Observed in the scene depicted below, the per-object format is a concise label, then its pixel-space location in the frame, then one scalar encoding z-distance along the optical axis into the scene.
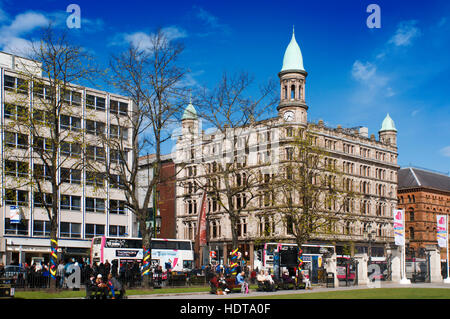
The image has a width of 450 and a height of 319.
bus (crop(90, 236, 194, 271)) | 49.41
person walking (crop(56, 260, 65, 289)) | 35.39
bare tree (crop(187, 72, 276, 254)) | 39.38
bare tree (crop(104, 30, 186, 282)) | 35.44
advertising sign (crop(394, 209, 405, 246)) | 41.06
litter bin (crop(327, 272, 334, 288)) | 41.22
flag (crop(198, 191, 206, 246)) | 75.06
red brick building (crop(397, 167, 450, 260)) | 103.56
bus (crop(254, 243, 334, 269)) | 58.41
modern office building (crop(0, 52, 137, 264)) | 60.22
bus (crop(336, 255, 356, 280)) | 49.15
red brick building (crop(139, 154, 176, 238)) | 93.69
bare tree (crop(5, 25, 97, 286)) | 32.34
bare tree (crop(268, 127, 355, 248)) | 47.09
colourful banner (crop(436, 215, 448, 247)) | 46.56
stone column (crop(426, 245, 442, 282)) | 48.00
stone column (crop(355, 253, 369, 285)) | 43.16
